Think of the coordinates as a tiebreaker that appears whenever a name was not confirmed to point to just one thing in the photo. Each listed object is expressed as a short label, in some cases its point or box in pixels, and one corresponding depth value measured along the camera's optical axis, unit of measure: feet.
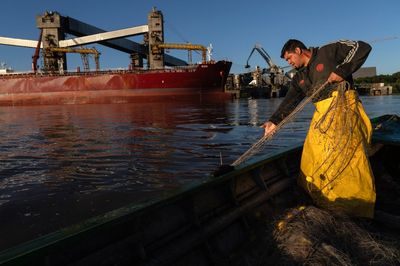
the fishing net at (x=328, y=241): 8.73
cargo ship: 126.82
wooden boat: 6.81
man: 11.02
